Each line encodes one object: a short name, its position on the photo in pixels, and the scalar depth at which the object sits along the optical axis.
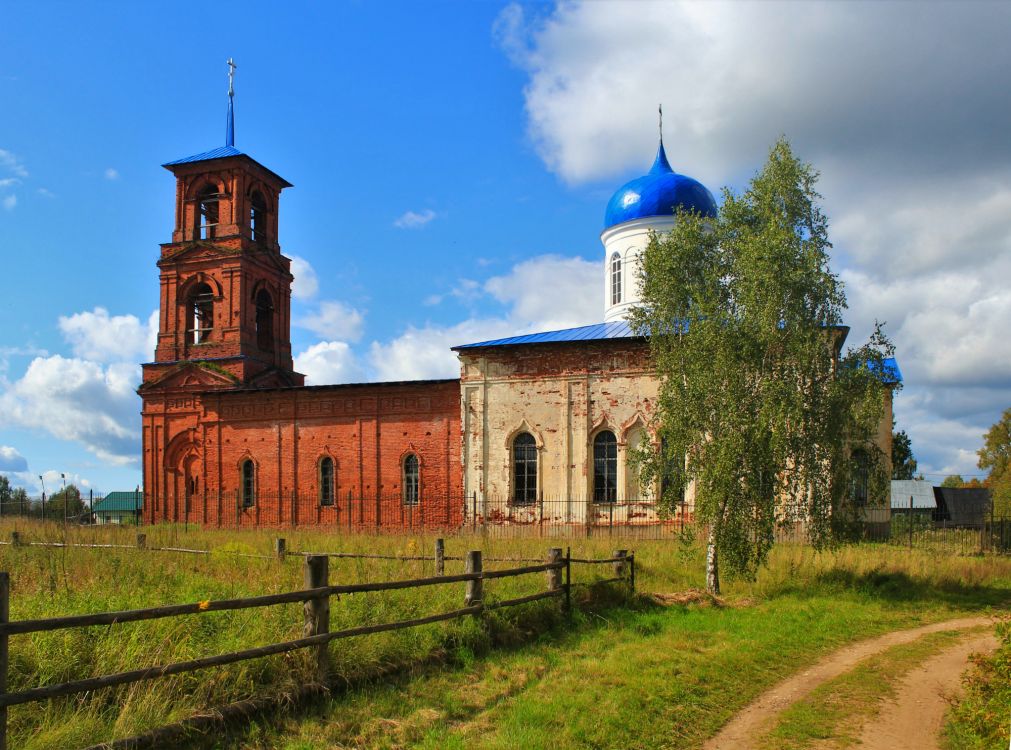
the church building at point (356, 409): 24.66
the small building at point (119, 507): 32.81
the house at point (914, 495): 42.59
